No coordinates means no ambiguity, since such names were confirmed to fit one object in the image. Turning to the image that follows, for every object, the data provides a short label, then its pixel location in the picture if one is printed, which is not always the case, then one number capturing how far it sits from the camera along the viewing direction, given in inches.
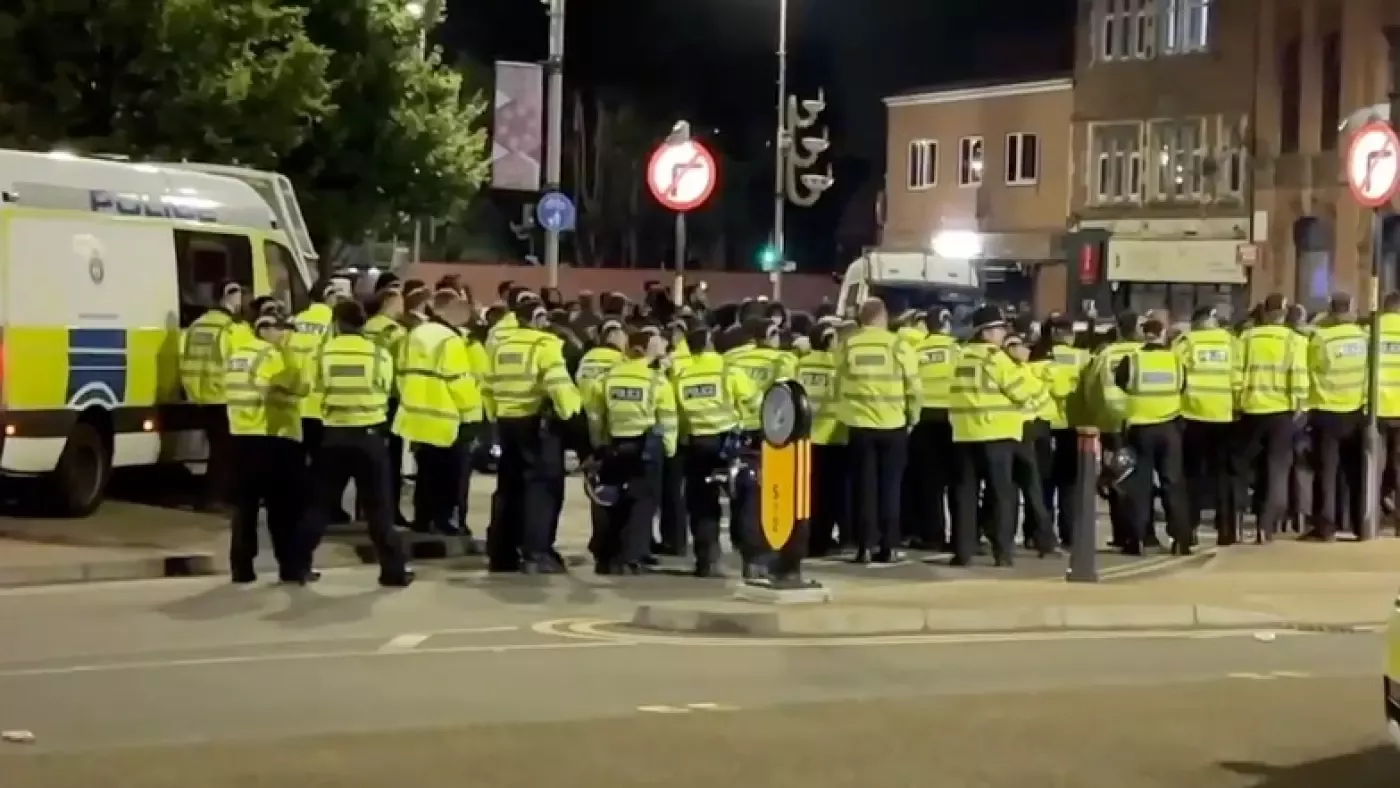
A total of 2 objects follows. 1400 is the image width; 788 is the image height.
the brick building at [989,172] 2325.3
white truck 1691.7
